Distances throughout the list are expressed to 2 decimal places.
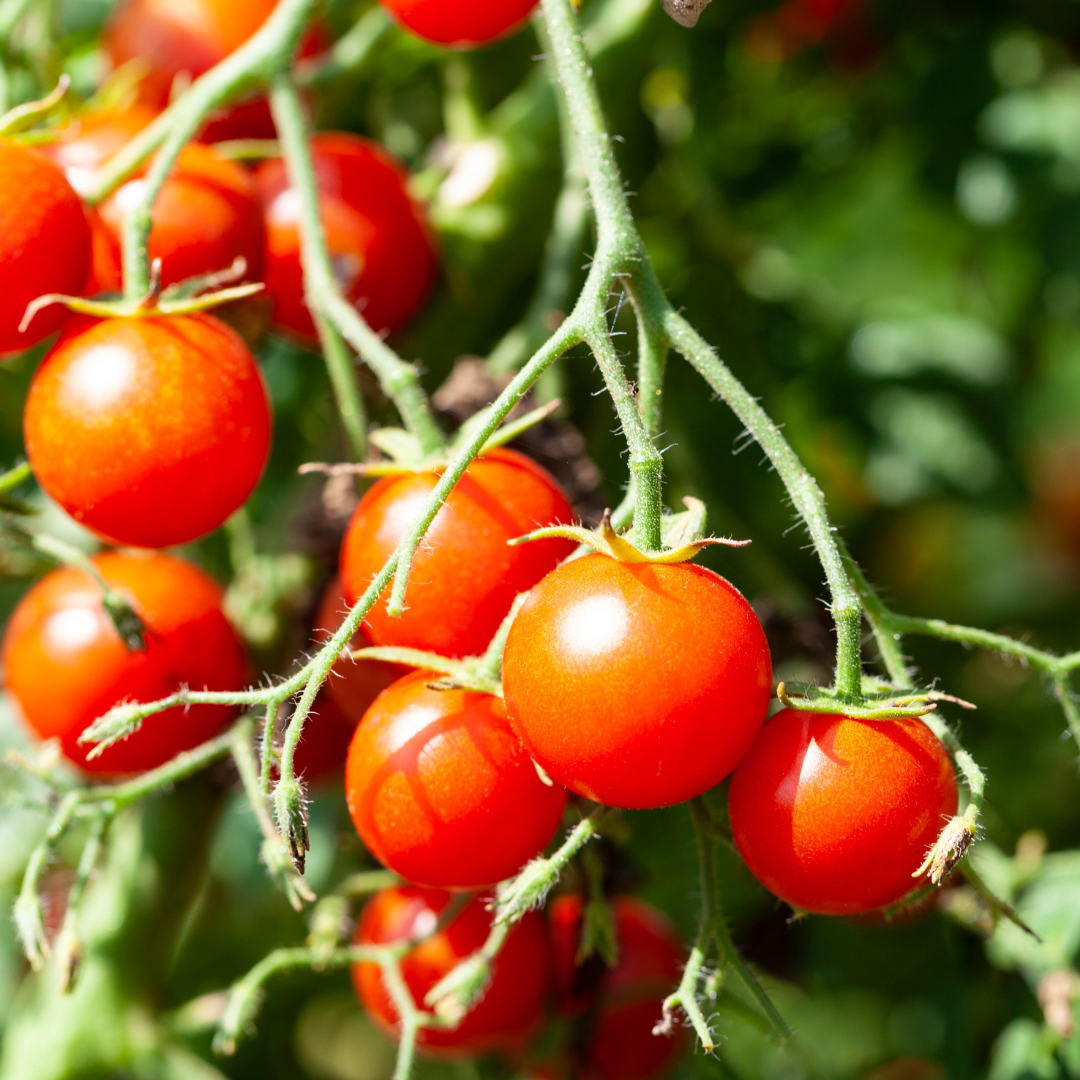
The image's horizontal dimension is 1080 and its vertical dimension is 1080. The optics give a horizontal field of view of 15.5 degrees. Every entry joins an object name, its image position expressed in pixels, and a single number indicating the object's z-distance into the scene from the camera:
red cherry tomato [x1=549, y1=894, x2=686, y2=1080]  0.49
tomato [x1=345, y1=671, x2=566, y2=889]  0.43
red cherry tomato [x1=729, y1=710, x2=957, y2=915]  0.42
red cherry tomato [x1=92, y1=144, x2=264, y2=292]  0.46
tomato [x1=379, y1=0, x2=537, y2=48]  0.47
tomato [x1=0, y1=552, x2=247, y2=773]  0.47
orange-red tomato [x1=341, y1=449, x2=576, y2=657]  0.43
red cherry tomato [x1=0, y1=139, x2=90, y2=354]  0.44
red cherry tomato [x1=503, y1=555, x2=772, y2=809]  0.41
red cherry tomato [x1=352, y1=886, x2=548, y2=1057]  0.48
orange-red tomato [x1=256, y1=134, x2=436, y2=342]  0.49
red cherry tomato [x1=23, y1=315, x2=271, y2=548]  0.44
